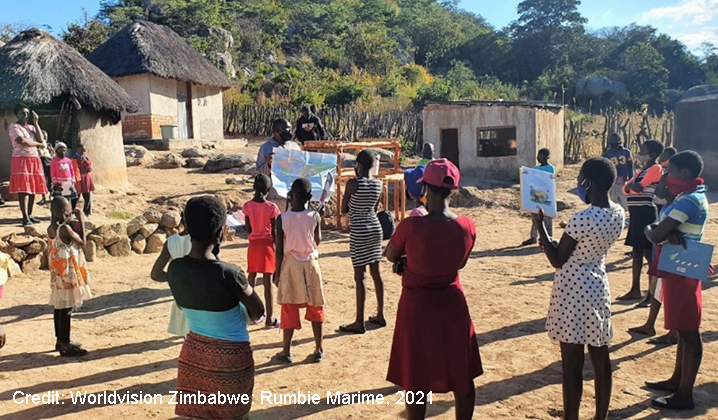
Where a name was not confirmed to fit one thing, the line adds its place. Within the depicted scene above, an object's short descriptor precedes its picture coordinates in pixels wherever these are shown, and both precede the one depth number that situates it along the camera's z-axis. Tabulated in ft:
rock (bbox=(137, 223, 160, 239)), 28.66
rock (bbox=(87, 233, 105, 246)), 26.86
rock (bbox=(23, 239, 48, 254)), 24.80
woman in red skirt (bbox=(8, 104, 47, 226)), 27.14
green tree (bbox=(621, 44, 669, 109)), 112.27
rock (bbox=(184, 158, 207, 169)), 49.96
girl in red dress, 9.75
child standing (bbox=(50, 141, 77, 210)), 27.37
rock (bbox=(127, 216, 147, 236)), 28.27
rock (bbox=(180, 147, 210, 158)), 53.36
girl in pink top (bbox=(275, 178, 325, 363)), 14.64
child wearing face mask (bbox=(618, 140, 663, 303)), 19.51
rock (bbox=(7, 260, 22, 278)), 23.45
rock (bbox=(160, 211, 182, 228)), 29.71
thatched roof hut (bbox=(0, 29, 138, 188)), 35.81
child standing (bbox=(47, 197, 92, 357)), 15.21
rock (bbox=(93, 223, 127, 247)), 27.04
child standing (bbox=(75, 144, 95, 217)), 30.91
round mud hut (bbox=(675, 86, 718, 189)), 49.79
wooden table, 31.76
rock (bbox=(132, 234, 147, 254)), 28.19
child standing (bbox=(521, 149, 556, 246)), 27.71
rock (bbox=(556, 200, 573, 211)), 41.21
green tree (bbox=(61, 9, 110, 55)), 83.92
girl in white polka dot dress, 10.73
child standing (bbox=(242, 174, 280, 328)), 17.16
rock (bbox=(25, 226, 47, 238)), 25.23
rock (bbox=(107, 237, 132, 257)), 27.30
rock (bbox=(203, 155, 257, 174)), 46.98
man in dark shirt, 35.99
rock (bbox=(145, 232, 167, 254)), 28.78
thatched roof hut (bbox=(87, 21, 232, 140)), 60.54
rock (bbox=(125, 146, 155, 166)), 50.31
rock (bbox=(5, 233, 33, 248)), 24.31
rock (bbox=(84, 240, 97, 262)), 26.21
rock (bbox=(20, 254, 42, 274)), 24.58
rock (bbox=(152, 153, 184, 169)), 49.37
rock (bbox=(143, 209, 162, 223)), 29.32
